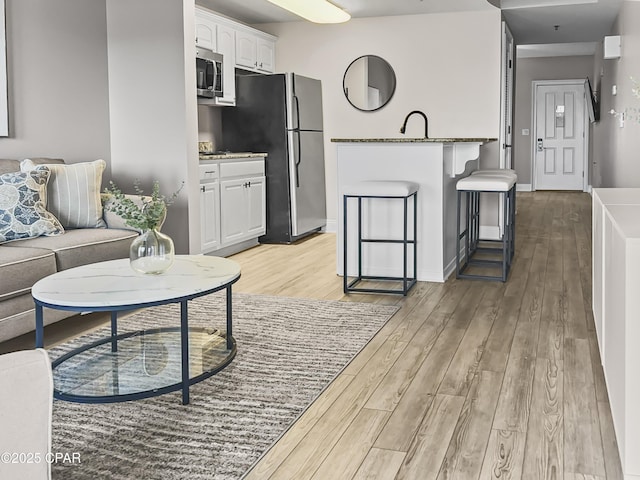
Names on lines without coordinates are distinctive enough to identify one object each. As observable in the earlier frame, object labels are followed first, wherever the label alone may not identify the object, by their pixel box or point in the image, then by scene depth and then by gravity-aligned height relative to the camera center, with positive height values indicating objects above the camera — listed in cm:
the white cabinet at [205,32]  589 +126
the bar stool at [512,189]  563 -14
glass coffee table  253 -79
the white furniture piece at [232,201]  558 -23
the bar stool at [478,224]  478 -44
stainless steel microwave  574 +88
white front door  1288 +67
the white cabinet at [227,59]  631 +109
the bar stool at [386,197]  445 -28
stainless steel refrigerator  666 +38
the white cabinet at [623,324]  184 -46
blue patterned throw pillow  362 -17
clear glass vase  282 -32
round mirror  725 +97
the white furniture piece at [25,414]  125 -44
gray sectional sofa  319 -42
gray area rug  215 -89
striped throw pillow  408 -12
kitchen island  479 -17
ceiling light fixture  572 +145
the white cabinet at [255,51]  671 +127
